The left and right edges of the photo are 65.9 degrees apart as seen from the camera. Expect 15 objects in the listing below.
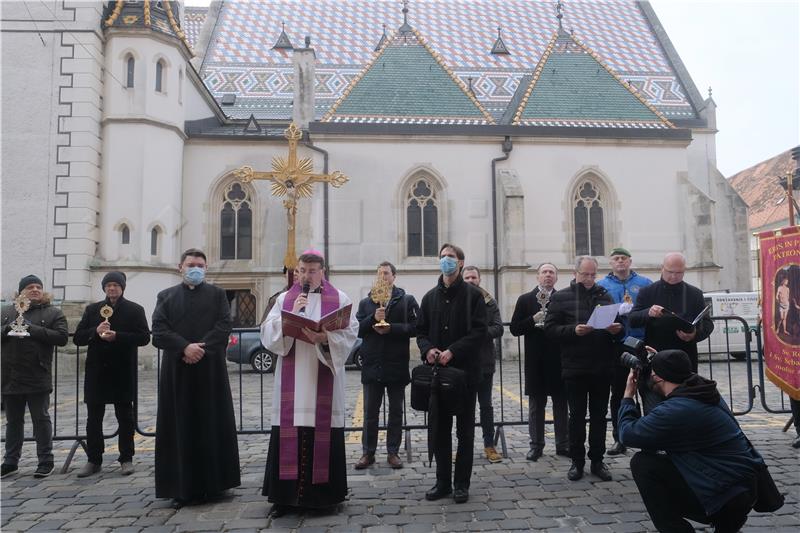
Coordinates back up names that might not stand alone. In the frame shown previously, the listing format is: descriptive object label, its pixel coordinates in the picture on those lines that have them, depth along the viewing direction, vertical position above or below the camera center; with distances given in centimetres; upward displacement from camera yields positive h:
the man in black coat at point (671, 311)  539 -12
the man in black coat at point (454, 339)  479 -32
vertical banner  624 -12
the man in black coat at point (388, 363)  583 -60
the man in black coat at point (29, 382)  567 -71
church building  1642 +429
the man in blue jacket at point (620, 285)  604 +13
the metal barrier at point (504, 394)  668 -162
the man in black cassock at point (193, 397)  476 -75
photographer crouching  331 -86
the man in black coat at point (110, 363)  568 -56
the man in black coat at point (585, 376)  523 -67
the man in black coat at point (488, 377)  596 -76
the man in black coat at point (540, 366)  600 -66
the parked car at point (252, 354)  1423 -121
